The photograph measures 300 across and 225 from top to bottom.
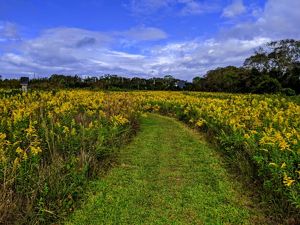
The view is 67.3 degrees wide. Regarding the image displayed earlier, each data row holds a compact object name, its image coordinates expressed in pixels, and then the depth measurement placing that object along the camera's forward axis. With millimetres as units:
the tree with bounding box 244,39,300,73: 27545
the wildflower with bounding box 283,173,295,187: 2721
